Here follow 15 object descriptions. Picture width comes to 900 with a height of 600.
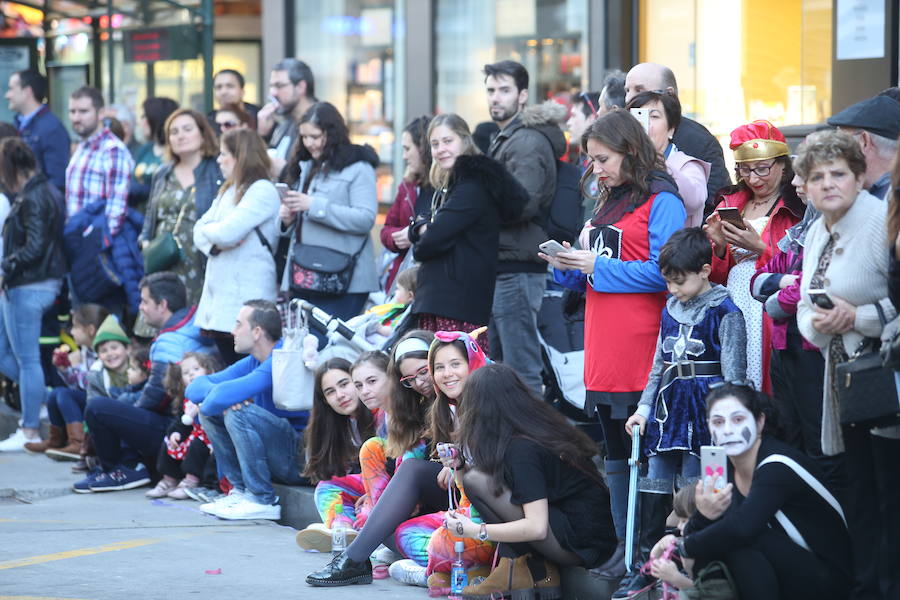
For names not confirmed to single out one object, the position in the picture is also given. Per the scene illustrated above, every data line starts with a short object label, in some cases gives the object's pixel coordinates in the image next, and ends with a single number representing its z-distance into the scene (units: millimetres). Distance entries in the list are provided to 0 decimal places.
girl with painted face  9711
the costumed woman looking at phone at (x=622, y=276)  11625
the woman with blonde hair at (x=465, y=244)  14680
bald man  12961
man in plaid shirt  21156
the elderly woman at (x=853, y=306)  9469
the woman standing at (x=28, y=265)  20344
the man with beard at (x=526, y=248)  15437
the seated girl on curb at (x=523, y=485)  11508
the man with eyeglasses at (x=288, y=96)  19516
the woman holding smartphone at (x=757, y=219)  11227
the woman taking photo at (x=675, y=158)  12281
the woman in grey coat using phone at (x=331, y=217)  17125
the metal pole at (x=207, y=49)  25000
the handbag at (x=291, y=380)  15406
